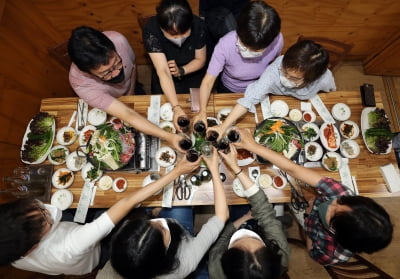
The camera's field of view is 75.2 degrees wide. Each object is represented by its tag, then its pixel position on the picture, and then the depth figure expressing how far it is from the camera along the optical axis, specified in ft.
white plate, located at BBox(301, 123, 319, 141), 7.32
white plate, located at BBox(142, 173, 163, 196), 6.98
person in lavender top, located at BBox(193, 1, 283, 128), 5.87
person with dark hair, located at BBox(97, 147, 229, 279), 4.97
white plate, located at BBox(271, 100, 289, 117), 7.69
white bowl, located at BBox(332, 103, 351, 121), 7.59
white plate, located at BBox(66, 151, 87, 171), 7.26
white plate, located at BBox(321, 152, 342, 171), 7.01
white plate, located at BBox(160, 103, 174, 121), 7.80
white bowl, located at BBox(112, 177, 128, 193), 7.00
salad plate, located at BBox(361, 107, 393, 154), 7.20
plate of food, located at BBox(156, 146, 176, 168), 7.17
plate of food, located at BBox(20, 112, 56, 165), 7.46
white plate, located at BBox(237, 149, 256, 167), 7.11
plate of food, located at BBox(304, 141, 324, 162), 7.15
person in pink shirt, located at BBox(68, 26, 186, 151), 5.96
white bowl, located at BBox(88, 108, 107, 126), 7.75
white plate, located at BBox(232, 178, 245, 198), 6.85
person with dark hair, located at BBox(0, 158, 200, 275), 5.06
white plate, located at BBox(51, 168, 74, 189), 7.08
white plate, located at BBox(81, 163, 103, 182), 7.11
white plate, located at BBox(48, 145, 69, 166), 7.39
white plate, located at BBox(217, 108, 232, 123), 7.62
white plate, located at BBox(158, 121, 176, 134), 7.56
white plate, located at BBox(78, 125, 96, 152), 7.50
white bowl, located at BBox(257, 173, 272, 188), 6.97
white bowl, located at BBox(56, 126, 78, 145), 7.58
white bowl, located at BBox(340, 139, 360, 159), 7.18
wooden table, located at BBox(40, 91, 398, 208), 6.93
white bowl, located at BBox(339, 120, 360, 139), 7.38
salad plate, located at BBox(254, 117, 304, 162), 7.10
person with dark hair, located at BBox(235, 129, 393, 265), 5.27
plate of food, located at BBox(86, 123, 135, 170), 7.00
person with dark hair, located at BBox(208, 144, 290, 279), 5.20
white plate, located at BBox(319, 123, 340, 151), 7.21
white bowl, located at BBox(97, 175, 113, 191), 7.05
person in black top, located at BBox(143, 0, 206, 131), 6.30
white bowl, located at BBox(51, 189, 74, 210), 6.93
